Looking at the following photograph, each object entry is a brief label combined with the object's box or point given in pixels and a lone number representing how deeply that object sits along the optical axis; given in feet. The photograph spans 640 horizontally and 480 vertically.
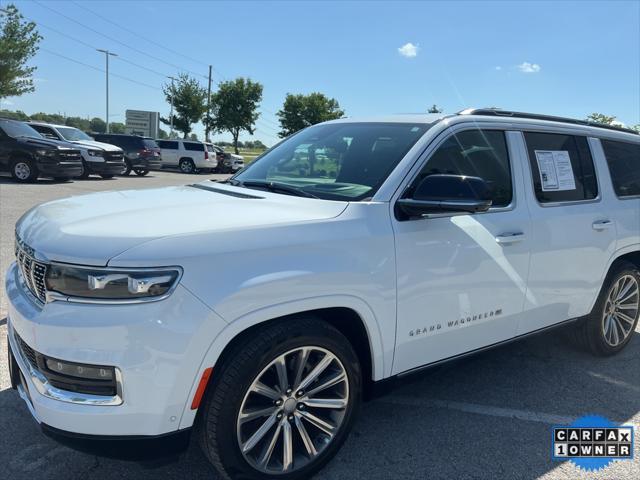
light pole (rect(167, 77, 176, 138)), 142.40
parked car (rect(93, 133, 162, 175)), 69.05
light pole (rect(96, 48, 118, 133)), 139.95
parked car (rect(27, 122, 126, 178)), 55.31
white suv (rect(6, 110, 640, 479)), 6.57
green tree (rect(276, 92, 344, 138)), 153.79
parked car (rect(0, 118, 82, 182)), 47.19
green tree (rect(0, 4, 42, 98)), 81.05
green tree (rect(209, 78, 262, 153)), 138.31
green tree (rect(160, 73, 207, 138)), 141.59
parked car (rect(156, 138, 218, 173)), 88.38
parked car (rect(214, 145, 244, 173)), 93.66
